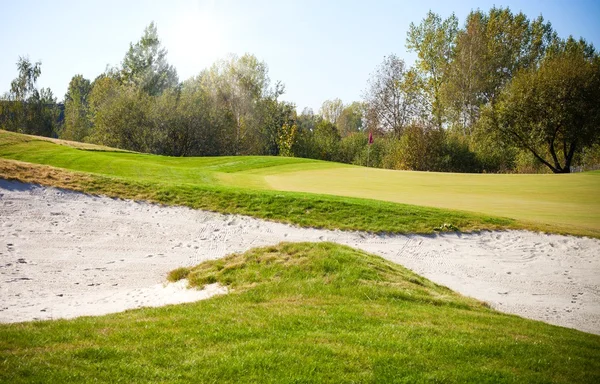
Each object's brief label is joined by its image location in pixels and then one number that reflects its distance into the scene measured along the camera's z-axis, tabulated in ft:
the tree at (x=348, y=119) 415.09
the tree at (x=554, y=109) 128.26
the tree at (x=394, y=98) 205.05
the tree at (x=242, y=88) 221.46
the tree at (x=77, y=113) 238.27
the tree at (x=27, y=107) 238.89
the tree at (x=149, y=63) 233.35
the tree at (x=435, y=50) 198.18
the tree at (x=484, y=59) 188.14
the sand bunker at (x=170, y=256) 30.04
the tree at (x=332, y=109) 447.42
